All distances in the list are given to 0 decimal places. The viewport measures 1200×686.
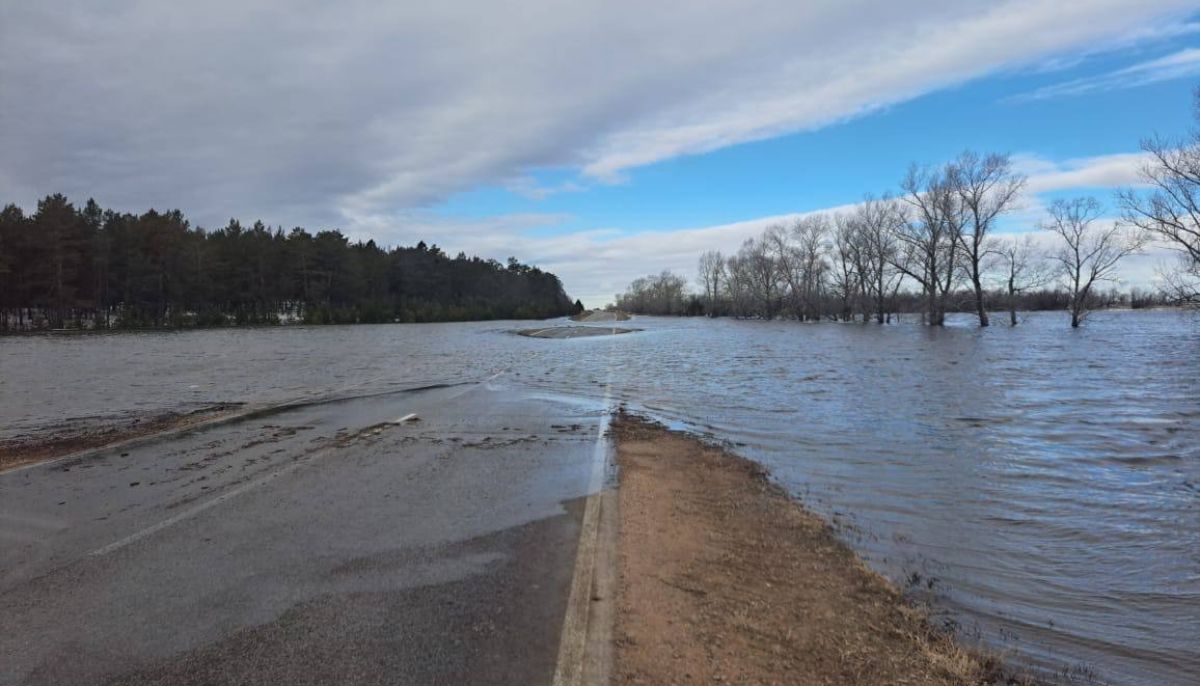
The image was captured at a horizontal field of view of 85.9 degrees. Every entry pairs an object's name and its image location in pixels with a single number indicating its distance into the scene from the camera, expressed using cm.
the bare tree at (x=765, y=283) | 11138
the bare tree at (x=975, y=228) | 5969
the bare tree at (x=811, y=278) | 9844
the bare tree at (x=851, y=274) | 8350
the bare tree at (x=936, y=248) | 6162
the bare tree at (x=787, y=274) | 10312
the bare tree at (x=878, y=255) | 7550
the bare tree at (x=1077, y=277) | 5472
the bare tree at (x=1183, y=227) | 3183
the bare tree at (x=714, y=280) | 17012
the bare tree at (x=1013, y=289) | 6162
